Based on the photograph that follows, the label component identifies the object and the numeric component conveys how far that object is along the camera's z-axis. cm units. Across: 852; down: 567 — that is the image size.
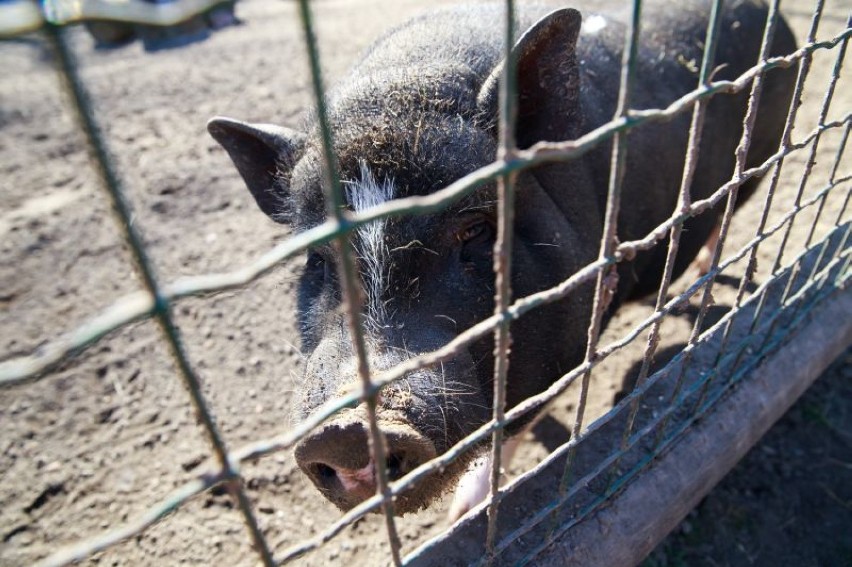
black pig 39
